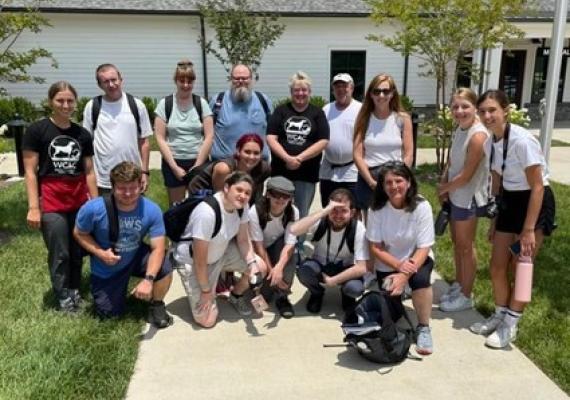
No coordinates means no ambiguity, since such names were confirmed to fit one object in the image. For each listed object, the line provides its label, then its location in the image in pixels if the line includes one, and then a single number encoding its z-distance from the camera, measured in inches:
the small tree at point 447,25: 324.8
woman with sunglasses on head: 194.2
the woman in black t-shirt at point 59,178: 153.0
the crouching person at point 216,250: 151.3
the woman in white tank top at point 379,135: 175.3
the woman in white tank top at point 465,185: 152.5
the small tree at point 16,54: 232.4
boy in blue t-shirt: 147.2
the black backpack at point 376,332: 135.0
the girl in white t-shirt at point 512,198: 134.6
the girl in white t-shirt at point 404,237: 145.0
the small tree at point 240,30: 549.3
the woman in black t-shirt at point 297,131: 186.7
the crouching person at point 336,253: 160.2
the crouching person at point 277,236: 163.3
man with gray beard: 189.9
